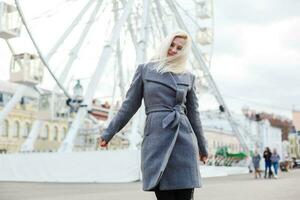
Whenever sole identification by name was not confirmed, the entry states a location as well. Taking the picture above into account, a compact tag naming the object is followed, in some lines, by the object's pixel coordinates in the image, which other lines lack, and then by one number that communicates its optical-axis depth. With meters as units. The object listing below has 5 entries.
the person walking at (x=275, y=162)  28.19
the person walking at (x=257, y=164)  27.12
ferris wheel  25.22
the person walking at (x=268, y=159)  26.59
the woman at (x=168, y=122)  3.62
